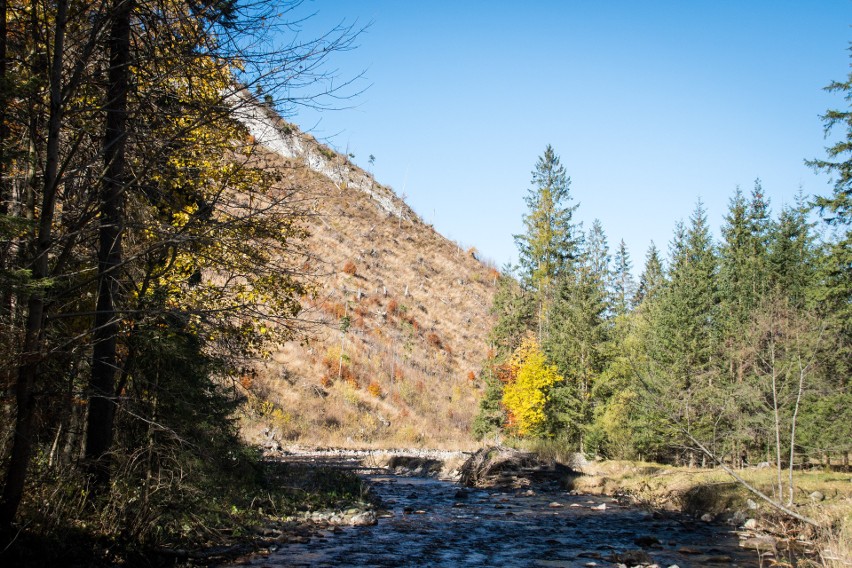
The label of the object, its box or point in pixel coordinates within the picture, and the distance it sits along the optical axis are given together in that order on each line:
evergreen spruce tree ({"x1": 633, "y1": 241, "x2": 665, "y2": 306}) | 65.25
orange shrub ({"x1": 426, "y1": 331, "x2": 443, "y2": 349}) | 61.77
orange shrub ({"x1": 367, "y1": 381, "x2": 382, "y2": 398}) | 47.78
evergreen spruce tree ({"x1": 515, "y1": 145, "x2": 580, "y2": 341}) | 41.44
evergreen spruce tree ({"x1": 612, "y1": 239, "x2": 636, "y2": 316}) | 68.41
